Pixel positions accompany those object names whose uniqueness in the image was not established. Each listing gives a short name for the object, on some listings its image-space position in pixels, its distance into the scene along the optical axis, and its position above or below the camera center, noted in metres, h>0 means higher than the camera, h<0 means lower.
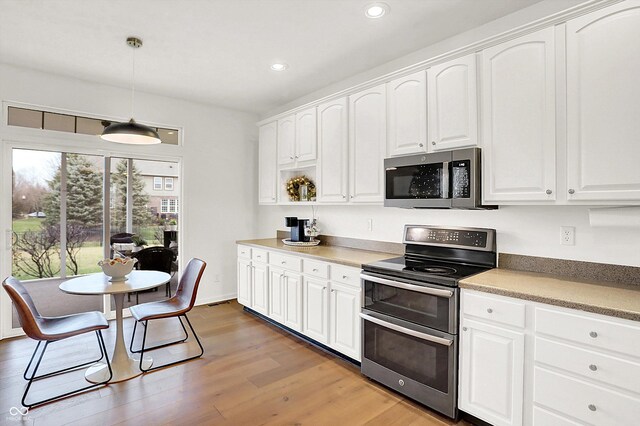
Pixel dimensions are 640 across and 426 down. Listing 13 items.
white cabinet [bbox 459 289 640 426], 1.54 -0.78
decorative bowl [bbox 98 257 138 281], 2.76 -0.45
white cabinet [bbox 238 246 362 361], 2.82 -0.80
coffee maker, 3.94 -0.18
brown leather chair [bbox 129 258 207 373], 2.84 -0.84
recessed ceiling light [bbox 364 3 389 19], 2.34 +1.45
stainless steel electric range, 2.12 -0.68
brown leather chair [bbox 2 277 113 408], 2.24 -0.84
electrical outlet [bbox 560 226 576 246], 2.18 -0.14
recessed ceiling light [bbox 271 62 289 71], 3.32 +1.48
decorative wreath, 4.00 +0.34
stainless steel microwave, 2.31 +0.25
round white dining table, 2.56 -0.61
